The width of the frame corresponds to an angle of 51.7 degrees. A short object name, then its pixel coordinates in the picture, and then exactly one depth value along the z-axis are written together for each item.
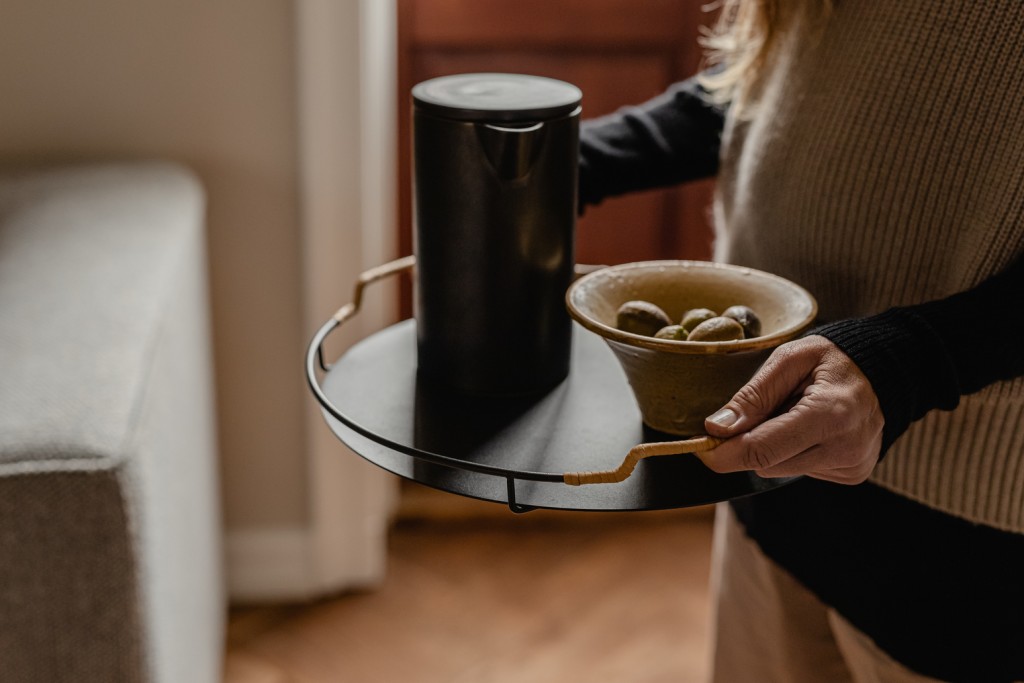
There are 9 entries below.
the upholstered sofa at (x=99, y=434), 0.75
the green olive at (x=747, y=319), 0.63
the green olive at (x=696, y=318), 0.64
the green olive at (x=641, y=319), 0.63
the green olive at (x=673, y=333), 0.61
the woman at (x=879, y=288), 0.62
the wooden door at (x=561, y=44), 1.72
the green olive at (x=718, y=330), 0.60
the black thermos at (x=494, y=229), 0.64
